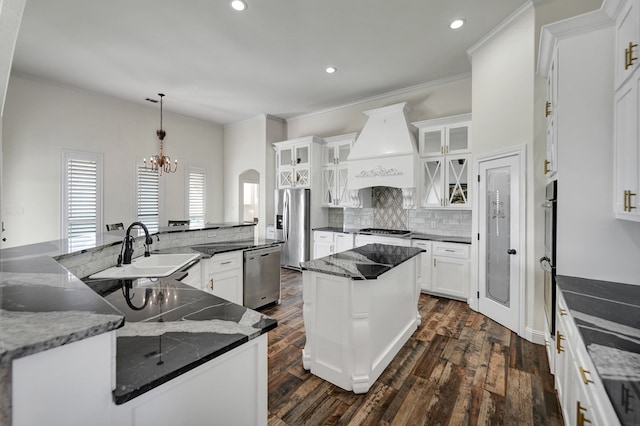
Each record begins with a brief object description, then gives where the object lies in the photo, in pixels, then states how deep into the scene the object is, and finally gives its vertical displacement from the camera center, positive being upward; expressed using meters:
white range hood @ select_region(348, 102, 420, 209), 4.34 +0.92
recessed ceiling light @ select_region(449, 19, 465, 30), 3.08 +2.09
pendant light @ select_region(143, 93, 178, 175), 4.80 +0.86
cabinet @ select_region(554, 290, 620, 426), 0.99 -0.75
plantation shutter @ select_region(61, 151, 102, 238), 4.62 +0.31
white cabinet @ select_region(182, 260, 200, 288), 2.52 -0.61
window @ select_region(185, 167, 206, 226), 6.34 +0.39
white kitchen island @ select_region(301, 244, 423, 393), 2.06 -0.83
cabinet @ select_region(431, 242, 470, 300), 3.83 -0.83
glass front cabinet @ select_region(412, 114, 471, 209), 4.05 +0.76
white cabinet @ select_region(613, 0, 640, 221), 1.54 +0.57
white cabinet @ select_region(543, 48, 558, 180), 2.09 +0.77
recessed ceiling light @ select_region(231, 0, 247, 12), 2.77 +2.07
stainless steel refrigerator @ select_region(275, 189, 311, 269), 5.52 -0.28
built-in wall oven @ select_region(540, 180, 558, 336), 2.11 -0.36
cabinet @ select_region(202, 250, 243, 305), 2.94 -0.72
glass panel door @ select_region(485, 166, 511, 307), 3.12 -0.26
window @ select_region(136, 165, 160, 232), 5.50 +0.30
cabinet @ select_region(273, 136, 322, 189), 5.55 +1.03
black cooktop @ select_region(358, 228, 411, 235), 4.60 -0.34
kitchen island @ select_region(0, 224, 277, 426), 0.62 -0.47
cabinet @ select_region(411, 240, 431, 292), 4.13 -0.80
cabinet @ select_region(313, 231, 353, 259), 4.98 -0.57
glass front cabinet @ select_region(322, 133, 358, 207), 5.39 +0.83
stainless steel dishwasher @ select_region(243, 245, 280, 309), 3.40 -0.84
